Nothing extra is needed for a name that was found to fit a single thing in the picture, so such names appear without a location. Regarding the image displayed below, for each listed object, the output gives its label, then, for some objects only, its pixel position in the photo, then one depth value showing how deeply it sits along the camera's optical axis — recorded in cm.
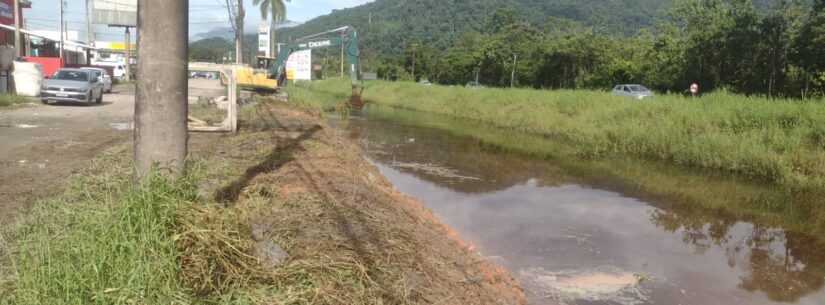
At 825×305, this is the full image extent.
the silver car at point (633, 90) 3074
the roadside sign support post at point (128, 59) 4622
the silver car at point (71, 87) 2053
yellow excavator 2289
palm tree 5316
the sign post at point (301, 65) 6538
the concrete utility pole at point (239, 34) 3609
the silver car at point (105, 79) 2991
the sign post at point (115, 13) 4703
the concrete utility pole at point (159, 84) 481
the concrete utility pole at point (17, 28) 2559
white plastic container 2395
